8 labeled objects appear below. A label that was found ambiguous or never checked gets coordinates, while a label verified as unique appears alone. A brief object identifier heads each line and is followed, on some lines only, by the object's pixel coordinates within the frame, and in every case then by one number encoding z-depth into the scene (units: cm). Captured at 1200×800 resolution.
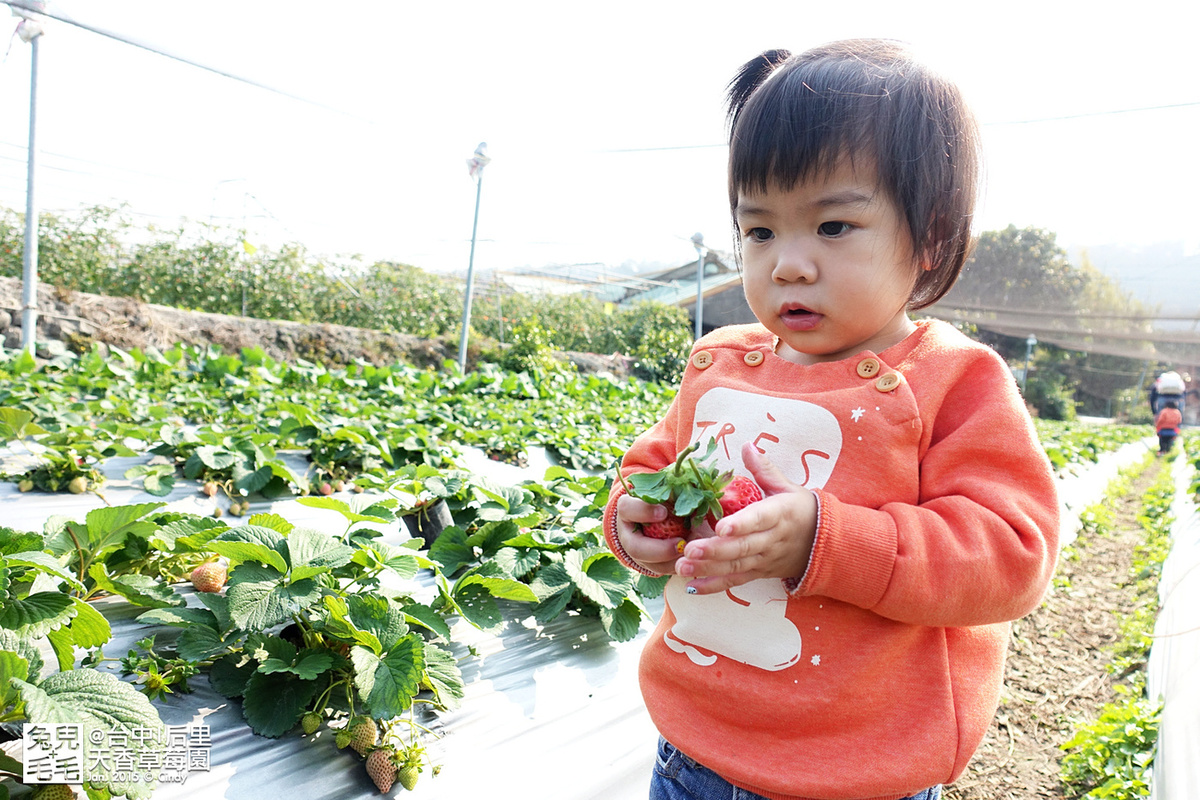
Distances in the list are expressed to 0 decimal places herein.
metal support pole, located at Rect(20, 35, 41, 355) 535
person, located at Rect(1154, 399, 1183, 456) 1196
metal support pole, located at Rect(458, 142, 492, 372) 758
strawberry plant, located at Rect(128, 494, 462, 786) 129
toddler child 71
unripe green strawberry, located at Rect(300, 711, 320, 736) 131
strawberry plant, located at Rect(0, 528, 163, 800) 101
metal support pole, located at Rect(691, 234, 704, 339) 1059
